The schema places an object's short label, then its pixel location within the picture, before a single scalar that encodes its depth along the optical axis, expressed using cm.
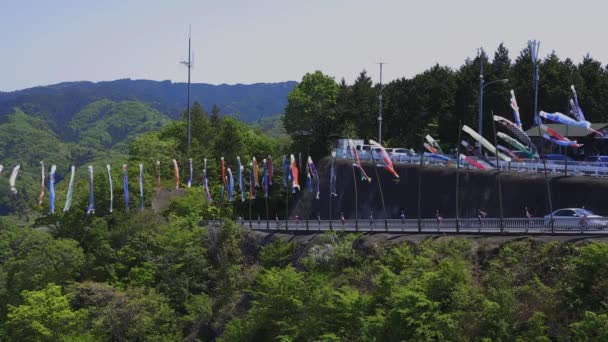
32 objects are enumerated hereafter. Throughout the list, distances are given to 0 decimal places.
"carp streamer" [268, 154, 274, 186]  5836
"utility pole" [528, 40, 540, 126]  5900
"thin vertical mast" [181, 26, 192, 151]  8450
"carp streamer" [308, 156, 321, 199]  5312
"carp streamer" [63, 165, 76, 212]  5366
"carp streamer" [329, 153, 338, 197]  5446
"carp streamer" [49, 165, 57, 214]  5209
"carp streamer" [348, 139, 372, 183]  4812
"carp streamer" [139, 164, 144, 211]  5821
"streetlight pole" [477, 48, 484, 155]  5546
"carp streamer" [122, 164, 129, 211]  5641
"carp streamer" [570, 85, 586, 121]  4900
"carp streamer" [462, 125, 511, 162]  4540
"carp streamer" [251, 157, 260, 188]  5741
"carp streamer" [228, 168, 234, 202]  5812
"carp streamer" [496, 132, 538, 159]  4791
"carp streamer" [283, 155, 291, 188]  5716
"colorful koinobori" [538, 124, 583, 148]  4634
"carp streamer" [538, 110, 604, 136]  4381
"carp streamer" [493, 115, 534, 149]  4352
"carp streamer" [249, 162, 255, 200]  5776
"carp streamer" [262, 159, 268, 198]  5705
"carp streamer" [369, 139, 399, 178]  4557
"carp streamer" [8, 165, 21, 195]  4853
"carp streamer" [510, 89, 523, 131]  4994
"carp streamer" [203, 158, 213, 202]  5911
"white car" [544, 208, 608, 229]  3347
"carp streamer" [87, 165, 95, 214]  5384
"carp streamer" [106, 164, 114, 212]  5638
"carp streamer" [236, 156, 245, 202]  5748
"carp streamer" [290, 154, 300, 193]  5398
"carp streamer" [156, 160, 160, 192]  6314
